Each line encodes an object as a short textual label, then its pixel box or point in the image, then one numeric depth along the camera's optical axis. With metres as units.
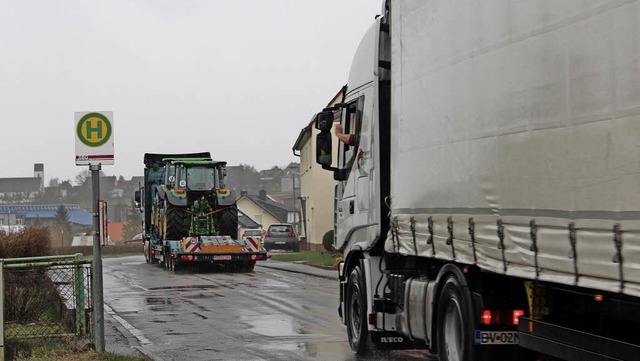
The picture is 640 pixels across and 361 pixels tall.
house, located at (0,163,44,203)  161.86
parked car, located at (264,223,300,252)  59.78
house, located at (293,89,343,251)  59.47
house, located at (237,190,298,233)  113.81
